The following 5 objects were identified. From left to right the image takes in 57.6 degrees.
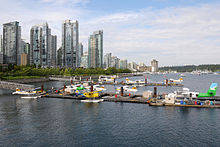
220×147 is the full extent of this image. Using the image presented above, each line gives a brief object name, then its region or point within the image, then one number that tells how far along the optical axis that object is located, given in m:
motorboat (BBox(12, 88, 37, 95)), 84.28
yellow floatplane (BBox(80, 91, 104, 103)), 69.06
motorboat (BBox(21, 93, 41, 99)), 78.96
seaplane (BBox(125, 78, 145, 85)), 145.38
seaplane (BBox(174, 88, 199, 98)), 65.79
